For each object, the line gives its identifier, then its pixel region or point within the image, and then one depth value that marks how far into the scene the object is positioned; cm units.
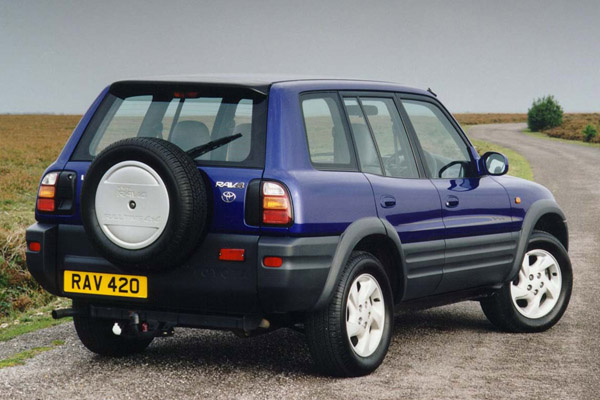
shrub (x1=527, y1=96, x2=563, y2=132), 7994
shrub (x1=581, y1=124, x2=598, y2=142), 5891
